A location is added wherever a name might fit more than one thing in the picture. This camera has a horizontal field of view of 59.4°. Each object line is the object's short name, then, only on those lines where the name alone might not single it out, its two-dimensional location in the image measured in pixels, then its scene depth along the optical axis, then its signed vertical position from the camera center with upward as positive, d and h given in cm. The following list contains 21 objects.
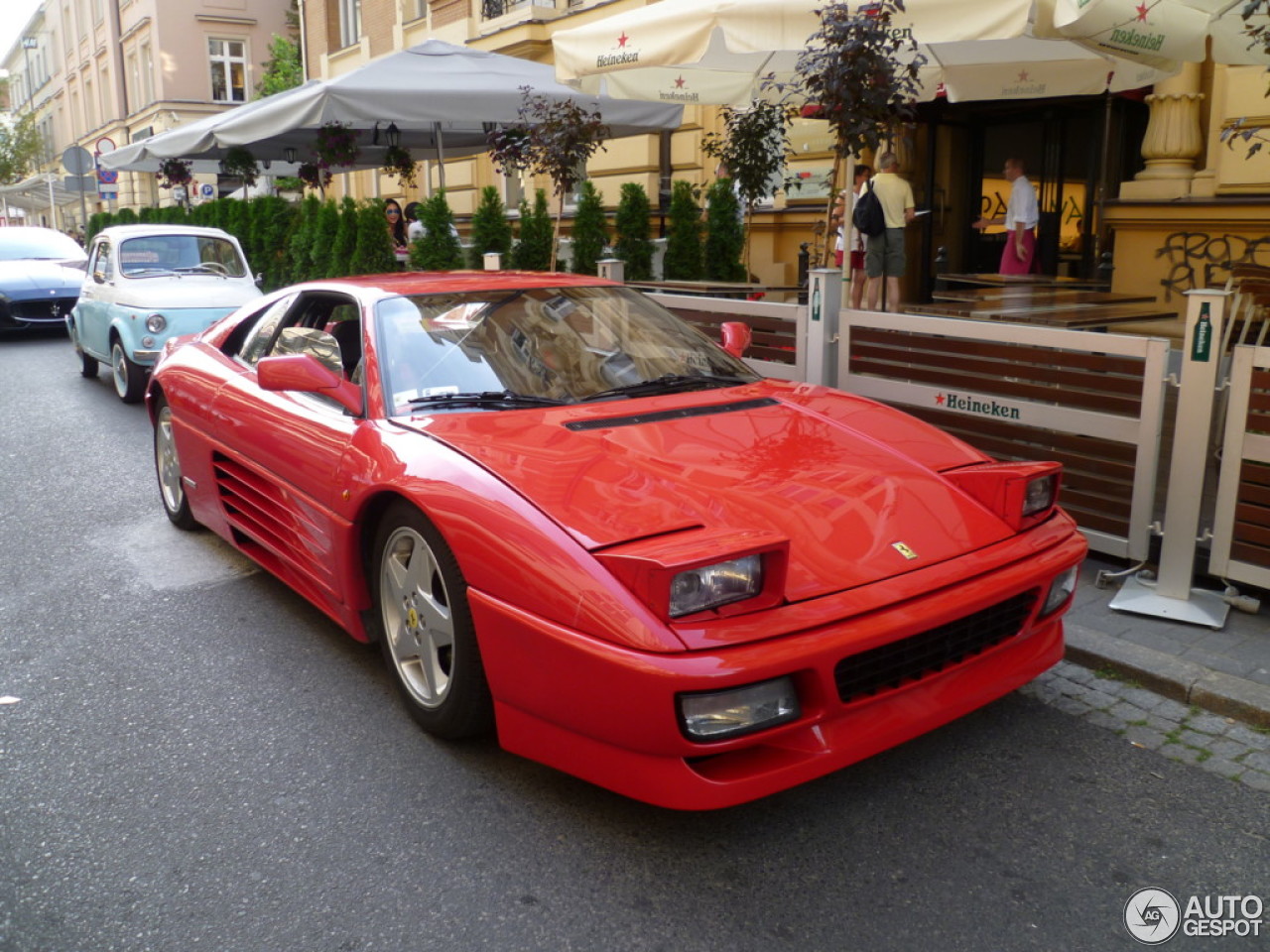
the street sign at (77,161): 2280 +166
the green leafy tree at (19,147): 6256 +530
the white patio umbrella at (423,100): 1022 +135
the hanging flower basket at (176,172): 1923 +124
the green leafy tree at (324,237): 1464 +8
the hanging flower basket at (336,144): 1268 +113
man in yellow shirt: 1058 +9
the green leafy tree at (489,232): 1316 +13
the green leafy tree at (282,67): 3828 +597
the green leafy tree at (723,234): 1320 +12
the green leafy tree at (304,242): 1520 +1
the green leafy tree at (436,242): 1279 +1
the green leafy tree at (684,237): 1327 +8
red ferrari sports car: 266 -80
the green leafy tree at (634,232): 1321 +14
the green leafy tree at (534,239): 1309 +5
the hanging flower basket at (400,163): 1463 +107
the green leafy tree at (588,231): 1284 +14
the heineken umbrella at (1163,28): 550 +113
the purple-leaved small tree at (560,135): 1048 +101
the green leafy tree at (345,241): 1408 +2
